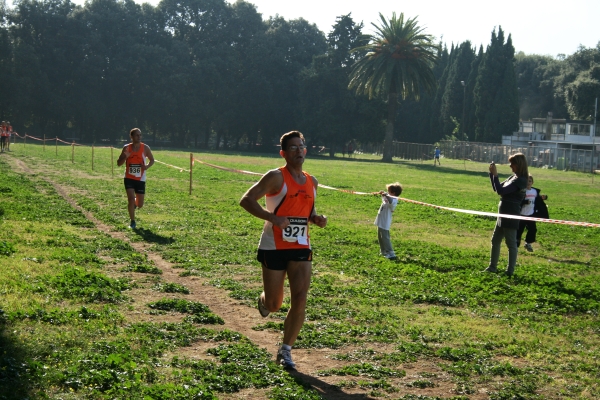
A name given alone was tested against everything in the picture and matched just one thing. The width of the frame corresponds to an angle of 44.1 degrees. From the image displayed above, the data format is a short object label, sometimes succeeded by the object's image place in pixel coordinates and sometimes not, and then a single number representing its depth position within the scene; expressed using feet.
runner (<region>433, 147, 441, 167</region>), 216.78
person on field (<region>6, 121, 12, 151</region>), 143.02
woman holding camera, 36.27
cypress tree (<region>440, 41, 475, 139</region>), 312.71
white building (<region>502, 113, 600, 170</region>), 290.56
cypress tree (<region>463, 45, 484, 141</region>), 297.94
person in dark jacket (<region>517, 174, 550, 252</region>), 46.21
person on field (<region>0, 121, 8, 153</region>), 140.05
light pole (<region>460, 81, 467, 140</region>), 282.97
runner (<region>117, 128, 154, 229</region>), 49.01
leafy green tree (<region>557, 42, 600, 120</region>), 304.65
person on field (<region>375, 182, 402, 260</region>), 41.45
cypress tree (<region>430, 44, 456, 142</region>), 325.62
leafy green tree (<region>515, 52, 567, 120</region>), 366.84
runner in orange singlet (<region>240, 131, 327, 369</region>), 21.30
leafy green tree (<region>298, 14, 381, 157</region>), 259.19
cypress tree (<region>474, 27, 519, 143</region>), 271.69
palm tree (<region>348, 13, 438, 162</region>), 211.00
